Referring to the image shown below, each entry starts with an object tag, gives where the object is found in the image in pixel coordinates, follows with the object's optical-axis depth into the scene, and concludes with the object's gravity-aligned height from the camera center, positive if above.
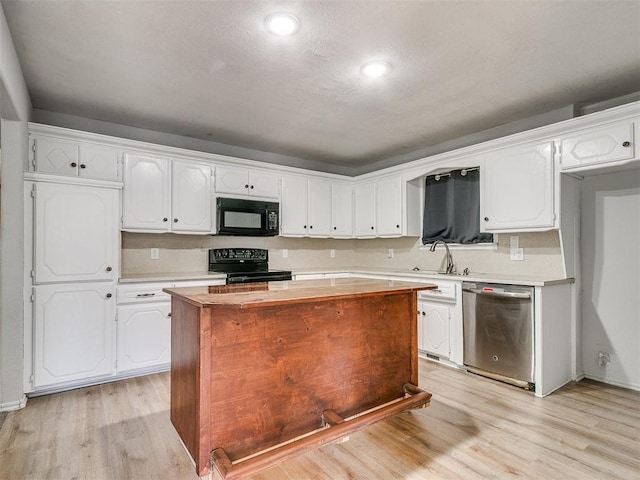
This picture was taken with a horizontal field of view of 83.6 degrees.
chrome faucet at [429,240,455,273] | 4.24 -0.21
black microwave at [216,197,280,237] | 4.12 +0.28
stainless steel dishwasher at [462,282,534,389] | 3.05 -0.82
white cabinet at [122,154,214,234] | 3.60 +0.48
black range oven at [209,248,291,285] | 4.12 -0.31
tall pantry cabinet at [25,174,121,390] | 2.88 -0.30
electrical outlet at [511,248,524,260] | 3.67 -0.13
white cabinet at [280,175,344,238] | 4.73 +0.45
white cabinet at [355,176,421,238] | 4.65 +0.44
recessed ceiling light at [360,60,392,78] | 2.59 +1.28
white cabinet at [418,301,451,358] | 3.68 -0.93
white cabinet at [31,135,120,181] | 3.17 +0.76
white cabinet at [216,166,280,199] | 4.18 +0.72
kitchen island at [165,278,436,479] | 1.76 -0.74
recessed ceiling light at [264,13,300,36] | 2.06 +1.29
